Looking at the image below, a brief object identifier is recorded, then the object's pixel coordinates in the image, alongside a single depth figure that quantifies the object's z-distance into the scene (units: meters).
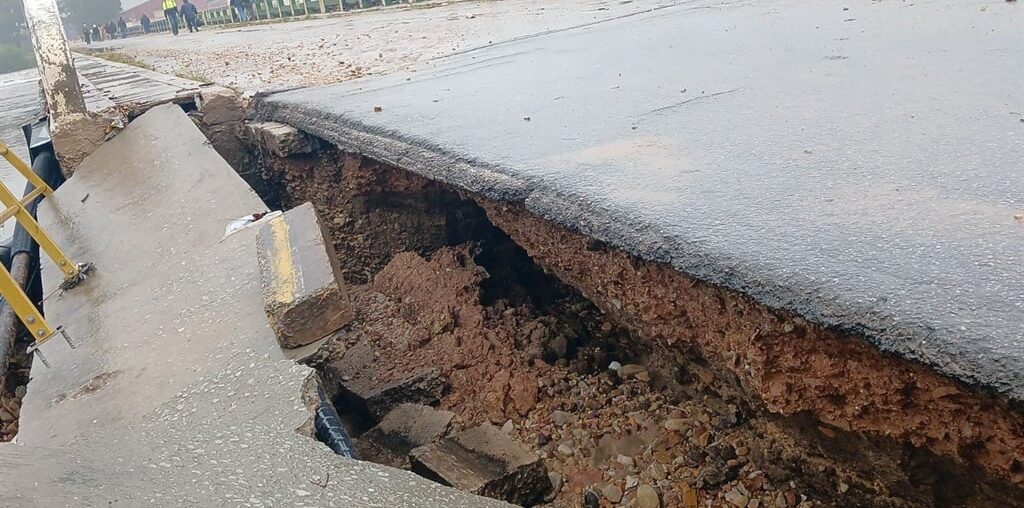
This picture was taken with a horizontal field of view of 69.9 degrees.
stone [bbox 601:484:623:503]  2.12
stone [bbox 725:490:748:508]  2.02
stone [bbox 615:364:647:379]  2.64
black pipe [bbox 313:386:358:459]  1.84
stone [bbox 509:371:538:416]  2.53
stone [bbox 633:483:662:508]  2.08
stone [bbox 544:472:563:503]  2.16
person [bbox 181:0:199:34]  28.36
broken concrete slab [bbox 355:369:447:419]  2.51
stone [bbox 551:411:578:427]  2.45
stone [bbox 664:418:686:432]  2.33
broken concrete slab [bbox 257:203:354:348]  2.19
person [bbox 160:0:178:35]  27.50
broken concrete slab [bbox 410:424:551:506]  2.01
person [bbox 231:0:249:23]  28.90
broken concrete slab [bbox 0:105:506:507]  1.61
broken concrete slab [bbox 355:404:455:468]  2.28
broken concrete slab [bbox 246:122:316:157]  3.88
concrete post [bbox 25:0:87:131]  4.55
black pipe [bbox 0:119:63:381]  3.61
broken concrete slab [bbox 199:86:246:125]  4.78
